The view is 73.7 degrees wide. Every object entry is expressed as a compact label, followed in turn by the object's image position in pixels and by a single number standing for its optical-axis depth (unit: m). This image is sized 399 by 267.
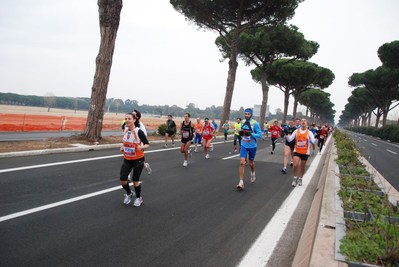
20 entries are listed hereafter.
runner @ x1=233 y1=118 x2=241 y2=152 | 14.82
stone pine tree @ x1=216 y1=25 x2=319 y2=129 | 31.28
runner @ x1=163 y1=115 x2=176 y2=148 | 14.36
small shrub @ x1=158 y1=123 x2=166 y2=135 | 19.02
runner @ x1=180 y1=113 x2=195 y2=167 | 9.95
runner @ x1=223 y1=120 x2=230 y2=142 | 20.06
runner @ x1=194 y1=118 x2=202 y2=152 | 13.82
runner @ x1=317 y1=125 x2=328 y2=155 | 16.22
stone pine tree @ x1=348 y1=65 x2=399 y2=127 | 42.32
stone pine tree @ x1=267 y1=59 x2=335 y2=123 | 42.78
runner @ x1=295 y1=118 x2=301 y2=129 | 9.26
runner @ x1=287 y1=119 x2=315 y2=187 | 7.45
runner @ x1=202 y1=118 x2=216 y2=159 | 12.09
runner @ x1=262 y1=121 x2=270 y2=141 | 26.00
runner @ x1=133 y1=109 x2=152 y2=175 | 5.38
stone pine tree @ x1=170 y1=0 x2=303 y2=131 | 25.24
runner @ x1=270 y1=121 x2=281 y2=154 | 14.60
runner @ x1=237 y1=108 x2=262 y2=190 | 6.88
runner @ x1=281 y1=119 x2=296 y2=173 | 9.21
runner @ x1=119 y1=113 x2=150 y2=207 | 5.03
